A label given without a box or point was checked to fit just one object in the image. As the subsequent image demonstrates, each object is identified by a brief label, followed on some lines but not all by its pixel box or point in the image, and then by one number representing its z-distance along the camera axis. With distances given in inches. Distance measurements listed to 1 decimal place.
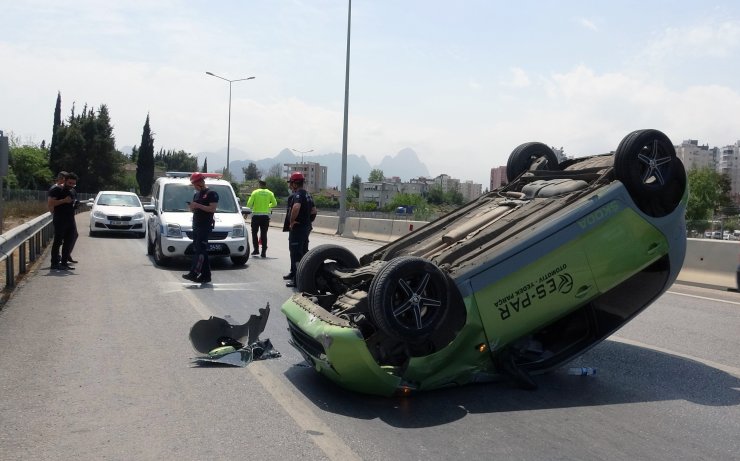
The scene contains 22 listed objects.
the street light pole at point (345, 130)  1190.3
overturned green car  195.9
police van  526.0
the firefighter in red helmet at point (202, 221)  440.8
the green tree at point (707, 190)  3378.4
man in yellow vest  631.2
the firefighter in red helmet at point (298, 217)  433.7
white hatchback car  825.5
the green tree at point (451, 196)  5354.8
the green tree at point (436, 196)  5499.5
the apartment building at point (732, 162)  7065.9
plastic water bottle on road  235.1
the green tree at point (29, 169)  2785.4
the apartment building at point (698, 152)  6314.0
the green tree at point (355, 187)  6309.1
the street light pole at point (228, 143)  2158.0
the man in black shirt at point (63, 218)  480.7
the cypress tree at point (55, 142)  2738.7
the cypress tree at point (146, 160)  3988.7
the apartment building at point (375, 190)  6840.6
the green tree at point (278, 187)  6155.0
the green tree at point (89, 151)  2659.9
